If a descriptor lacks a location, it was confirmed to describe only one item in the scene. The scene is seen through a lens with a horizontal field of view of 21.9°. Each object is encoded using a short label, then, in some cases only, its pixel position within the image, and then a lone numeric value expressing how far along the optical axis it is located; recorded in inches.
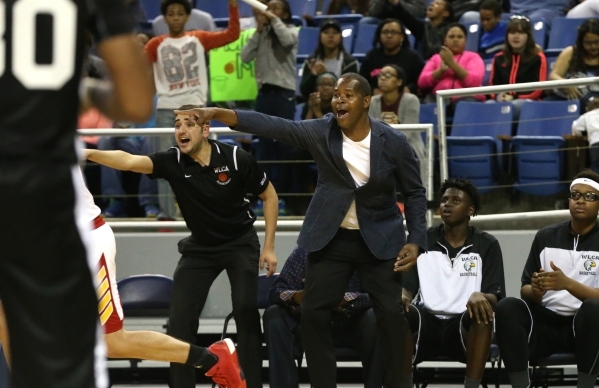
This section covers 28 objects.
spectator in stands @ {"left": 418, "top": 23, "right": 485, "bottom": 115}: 581.3
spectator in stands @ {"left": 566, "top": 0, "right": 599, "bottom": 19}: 637.6
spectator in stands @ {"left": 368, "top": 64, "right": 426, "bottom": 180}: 544.4
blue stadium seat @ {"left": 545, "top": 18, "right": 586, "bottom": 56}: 633.9
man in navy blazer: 388.7
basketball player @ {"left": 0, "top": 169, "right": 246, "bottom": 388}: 350.4
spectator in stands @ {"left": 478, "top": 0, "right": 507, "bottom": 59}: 640.4
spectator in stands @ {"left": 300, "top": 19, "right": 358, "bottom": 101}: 592.4
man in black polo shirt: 424.7
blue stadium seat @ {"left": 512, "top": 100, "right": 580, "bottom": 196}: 511.2
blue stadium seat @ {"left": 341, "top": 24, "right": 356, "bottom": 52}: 686.0
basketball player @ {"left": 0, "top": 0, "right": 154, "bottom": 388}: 151.8
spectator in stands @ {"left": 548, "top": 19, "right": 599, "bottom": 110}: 545.8
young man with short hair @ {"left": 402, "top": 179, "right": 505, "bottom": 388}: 411.8
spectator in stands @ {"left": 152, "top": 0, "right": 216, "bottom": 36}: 649.6
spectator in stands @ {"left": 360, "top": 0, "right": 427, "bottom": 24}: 669.9
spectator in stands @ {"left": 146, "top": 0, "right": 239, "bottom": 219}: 578.5
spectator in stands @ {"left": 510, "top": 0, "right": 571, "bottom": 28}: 677.7
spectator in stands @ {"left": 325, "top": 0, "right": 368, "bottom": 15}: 729.4
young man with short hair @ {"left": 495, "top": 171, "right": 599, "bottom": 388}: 406.0
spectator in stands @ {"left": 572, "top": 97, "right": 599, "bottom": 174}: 495.5
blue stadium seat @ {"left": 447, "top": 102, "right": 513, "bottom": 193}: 516.7
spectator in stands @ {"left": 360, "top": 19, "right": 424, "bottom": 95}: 603.0
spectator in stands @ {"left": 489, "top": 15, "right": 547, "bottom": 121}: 569.3
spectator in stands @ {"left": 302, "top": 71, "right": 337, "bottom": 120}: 555.0
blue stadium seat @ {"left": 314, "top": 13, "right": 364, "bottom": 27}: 711.9
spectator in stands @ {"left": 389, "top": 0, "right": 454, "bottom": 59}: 645.0
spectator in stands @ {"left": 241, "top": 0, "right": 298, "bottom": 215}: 576.2
